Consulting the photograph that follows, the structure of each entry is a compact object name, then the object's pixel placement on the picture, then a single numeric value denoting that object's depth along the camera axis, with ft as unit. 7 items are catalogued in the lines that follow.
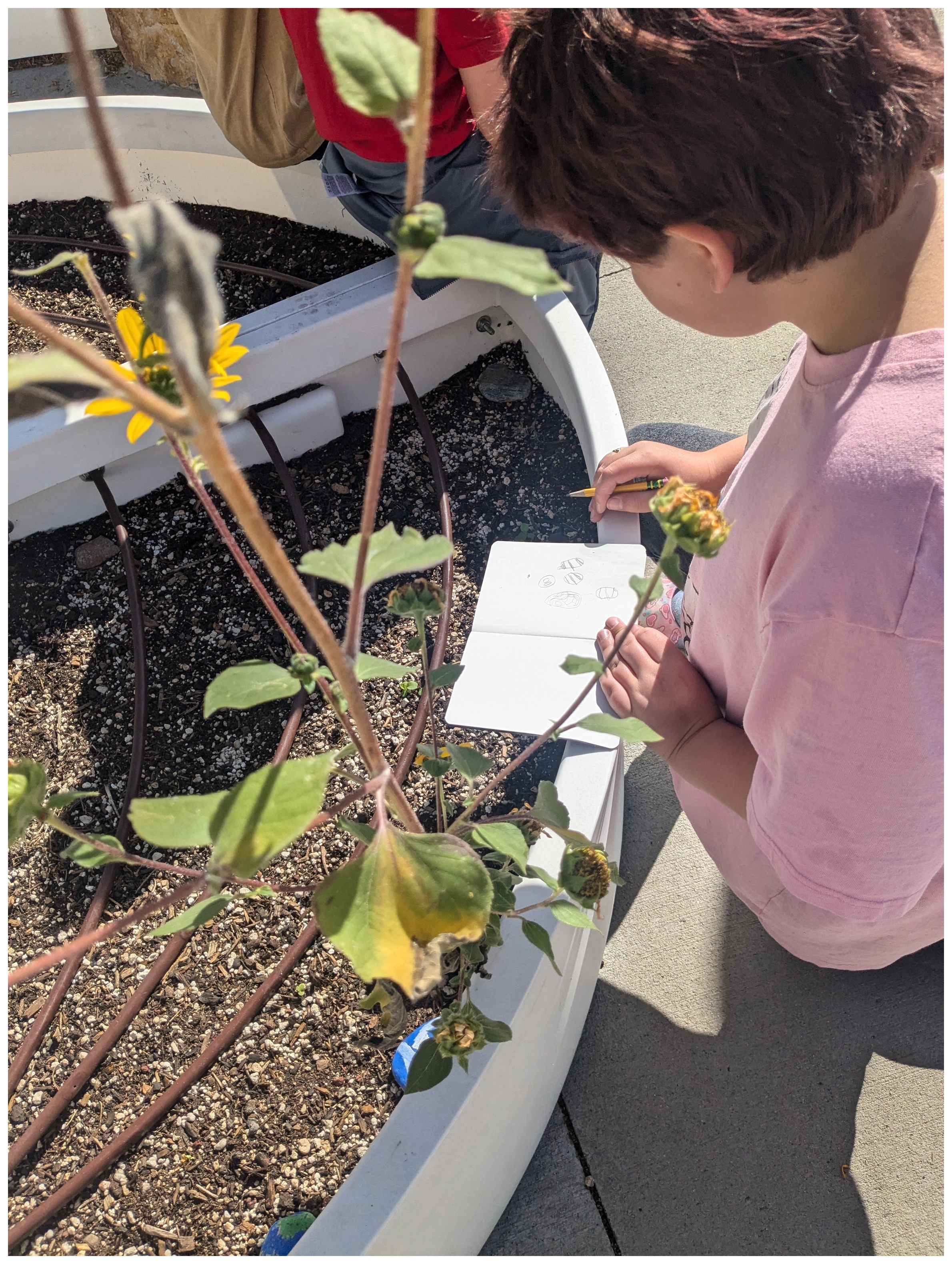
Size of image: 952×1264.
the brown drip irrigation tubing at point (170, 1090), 2.72
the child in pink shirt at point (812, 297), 1.83
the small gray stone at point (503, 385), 4.40
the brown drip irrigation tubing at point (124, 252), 4.60
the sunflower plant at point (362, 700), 0.91
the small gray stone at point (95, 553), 4.13
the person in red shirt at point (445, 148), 3.54
